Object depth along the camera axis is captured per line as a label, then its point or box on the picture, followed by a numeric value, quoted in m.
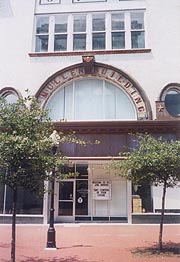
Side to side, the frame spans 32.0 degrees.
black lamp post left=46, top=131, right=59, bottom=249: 6.78
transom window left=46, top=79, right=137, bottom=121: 12.32
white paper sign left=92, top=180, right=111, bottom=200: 12.34
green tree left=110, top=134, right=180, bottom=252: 6.46
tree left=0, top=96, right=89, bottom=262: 4.68
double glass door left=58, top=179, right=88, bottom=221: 12.30
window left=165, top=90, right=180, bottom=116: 11.99
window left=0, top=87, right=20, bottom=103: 11.75
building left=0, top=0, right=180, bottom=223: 11.68
